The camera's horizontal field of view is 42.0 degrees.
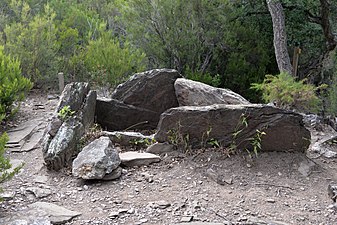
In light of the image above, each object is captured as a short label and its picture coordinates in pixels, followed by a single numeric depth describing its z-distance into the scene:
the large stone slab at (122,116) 5.37
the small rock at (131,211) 3.46
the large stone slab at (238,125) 4.32
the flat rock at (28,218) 3.17
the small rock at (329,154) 4.72
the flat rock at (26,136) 4.96
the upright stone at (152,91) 5.38
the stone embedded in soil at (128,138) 4.73
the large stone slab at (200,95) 4.98
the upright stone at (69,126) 4.20
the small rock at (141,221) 3.31
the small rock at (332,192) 3.72
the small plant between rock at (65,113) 4.47
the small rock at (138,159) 4.23
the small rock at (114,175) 3.94
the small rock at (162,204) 3.52
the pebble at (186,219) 3.32
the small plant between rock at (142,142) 4.70
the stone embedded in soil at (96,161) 3.87
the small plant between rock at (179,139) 4.39
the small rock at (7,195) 3.59
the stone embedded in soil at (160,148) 4.46
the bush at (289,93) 5.52
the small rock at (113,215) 3.39
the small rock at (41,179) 4.01
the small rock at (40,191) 3.71
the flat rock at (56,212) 3.30
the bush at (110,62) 7.20
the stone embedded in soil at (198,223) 3.27
